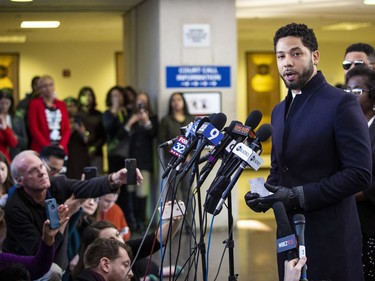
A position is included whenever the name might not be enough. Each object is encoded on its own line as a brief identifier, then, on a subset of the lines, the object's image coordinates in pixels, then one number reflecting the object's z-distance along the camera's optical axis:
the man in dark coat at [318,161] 3.26
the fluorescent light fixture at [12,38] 12.96
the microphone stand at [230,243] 3.37
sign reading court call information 9.12
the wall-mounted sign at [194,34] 9.07
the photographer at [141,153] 9.12
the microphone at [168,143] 3.64
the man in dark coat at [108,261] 4.07
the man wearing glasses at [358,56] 5.15
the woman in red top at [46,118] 9.01
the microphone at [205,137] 3.34
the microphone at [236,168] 3.19
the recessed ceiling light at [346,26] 11.98
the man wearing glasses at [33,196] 4.80
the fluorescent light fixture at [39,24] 11.02
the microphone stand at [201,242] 3.39
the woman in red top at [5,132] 8.71
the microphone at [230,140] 3.32
